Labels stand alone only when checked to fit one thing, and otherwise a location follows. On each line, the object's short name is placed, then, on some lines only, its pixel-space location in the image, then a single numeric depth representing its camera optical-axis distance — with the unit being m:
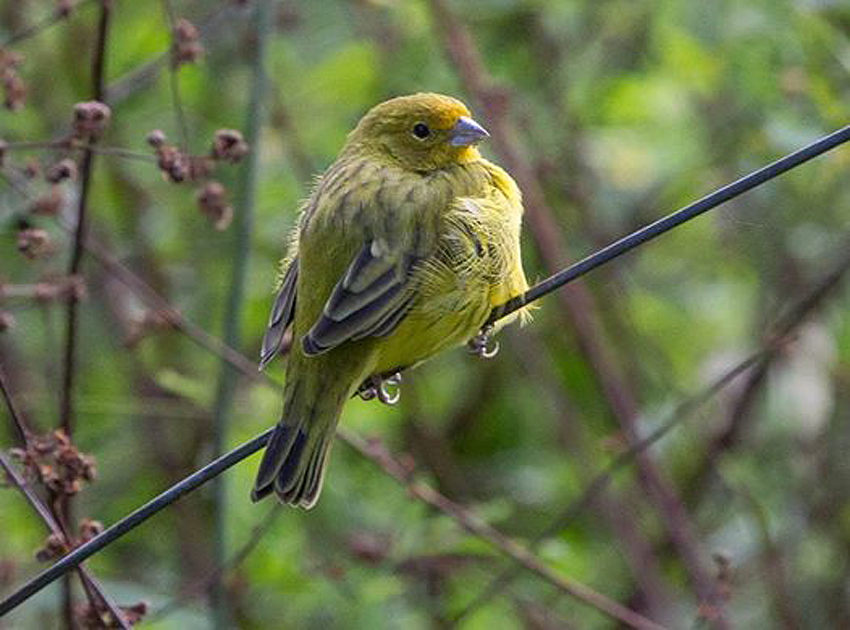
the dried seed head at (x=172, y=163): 6.02
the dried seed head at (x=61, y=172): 5.94
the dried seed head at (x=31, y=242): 6.03
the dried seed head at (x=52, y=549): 5.41
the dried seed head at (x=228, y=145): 6.22
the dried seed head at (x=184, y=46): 6.52
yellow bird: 6.86
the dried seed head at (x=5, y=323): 6.02
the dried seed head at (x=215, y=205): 6.65
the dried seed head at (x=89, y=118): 5.86
